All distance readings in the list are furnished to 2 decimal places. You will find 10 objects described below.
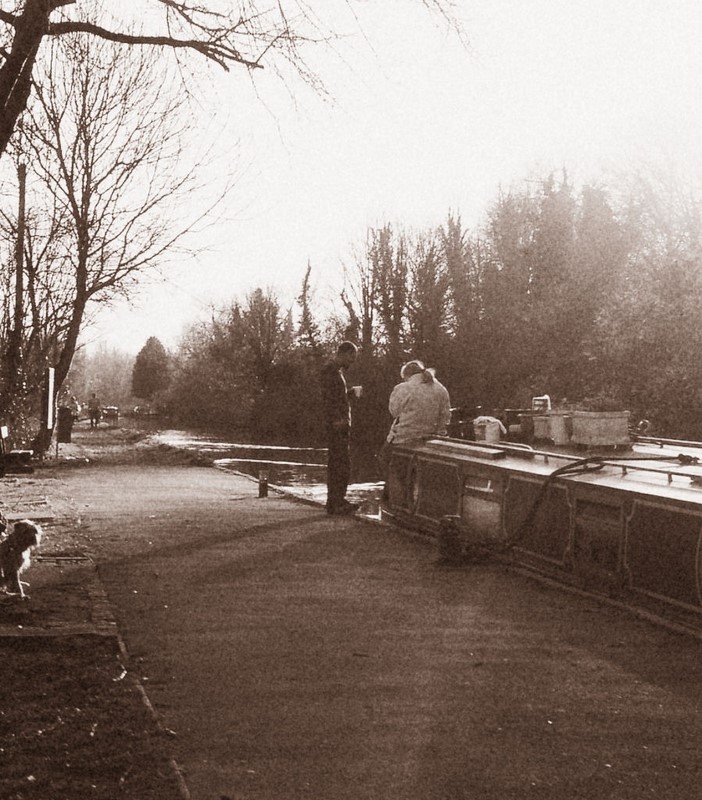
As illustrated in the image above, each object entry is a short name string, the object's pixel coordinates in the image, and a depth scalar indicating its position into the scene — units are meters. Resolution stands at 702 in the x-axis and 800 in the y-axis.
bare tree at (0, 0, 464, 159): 6.57
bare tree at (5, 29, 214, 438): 21.00
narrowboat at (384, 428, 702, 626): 6.77
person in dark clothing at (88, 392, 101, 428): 52.28
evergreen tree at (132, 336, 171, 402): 82.50
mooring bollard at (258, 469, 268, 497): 14.86
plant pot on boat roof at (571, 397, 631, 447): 9.23
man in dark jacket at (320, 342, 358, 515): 12.23
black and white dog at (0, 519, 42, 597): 6.89
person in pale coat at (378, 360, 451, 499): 11.82
